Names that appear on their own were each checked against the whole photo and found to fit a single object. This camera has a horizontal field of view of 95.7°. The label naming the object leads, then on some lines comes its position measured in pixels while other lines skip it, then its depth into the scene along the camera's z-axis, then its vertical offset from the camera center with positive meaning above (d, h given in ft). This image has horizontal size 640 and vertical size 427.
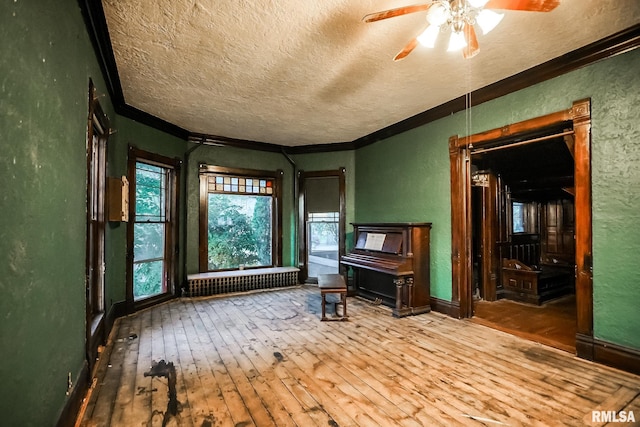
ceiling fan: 5.57 +4.17
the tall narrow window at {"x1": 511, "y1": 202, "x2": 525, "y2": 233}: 21.58 +0.00
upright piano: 13.05 -2.12
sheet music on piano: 14.51 -1.26
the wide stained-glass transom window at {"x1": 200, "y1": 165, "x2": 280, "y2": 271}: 17.90 -0.07
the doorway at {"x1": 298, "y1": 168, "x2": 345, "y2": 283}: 19.52 -0.26
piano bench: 12.41 -3.12
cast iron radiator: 16.47 -3.80
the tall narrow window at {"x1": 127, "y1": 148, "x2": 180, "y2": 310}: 13.66 -0.56
